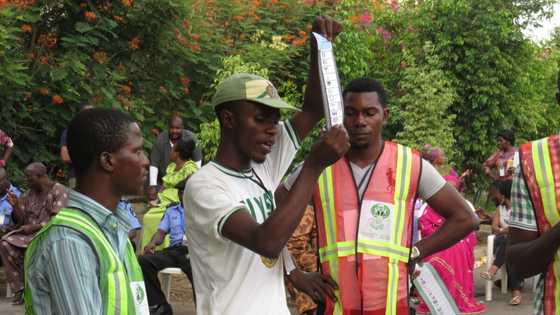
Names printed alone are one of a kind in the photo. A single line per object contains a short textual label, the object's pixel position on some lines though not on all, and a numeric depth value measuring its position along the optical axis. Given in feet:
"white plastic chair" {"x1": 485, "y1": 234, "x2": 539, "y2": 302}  37.06
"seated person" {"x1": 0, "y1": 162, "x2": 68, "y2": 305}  34.45
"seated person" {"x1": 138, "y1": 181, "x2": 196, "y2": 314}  30.55
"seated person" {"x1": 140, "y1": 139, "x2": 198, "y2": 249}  32.96
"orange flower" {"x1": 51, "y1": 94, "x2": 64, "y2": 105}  39.68
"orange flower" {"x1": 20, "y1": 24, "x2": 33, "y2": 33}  39.40
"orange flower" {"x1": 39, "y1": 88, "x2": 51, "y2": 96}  39.40
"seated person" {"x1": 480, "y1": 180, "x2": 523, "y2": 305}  36.52
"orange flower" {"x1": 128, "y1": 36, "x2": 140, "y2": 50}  44.29
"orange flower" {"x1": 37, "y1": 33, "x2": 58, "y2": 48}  41.22
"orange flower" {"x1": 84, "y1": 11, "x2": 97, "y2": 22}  41.04
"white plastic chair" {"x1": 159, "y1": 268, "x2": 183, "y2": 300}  33.91
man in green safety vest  8.67
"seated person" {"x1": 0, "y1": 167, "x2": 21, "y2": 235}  35.47
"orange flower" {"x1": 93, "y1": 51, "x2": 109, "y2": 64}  42.19
